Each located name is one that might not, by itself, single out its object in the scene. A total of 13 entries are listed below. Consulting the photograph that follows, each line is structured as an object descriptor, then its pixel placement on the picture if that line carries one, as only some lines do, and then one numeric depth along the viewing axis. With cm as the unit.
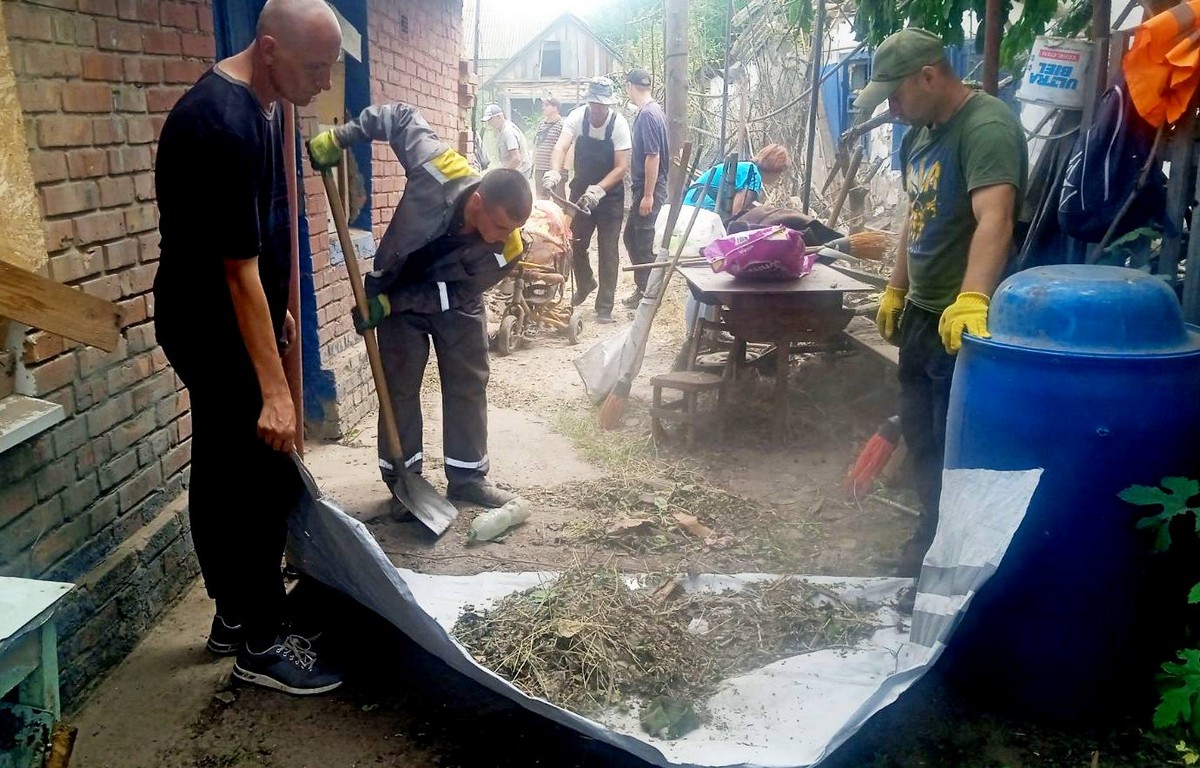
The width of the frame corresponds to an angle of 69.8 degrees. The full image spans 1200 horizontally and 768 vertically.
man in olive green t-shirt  269
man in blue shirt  760
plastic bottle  362
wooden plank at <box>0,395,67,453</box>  215
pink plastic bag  468
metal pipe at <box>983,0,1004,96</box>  363
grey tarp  208
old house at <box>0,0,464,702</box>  227
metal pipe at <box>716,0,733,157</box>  782
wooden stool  479
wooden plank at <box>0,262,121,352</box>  203
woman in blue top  709
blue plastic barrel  215
